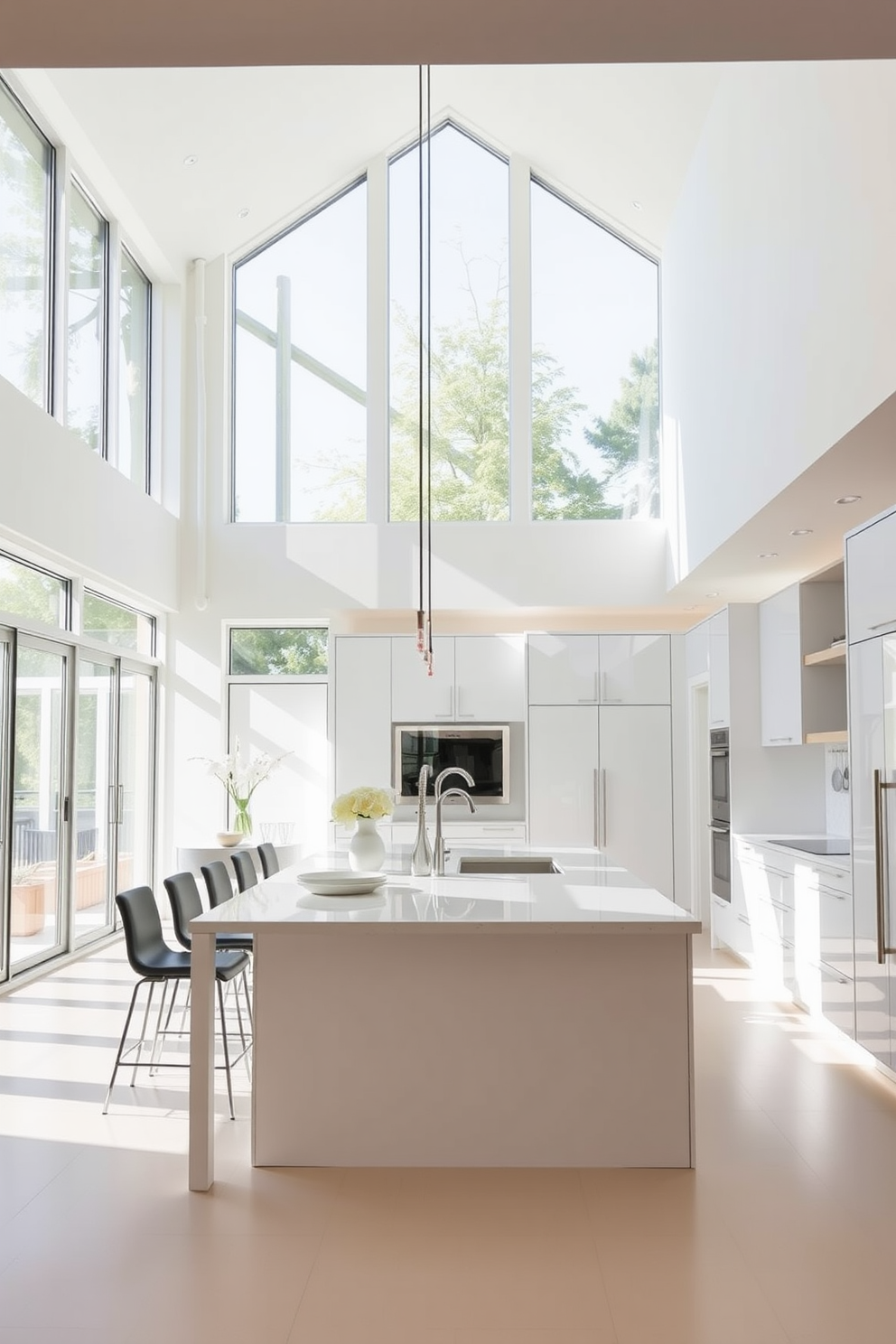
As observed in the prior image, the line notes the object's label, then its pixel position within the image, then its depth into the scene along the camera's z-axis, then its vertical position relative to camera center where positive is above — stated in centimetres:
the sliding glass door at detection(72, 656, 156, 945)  718 -26
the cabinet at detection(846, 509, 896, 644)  420 +66
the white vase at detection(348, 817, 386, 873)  418 -37
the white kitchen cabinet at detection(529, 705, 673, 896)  829 -23
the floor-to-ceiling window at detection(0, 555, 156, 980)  601 -7
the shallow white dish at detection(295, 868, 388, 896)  368 -43
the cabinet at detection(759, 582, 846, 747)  576 +44
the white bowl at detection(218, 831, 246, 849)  780 -61
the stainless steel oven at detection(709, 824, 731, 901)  687 -69
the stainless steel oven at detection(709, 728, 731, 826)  680 -18
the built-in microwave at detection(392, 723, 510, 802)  835 -3
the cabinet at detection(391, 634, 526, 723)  839 +50
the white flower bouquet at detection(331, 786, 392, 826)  406 -20
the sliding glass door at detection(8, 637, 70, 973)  609 -31
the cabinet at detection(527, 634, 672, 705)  834 +59
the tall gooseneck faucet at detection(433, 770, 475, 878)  425 -39
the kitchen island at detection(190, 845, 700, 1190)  338 -89
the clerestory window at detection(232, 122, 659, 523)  890 +312
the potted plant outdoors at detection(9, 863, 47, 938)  611 -85
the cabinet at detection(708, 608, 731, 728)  684 +47
